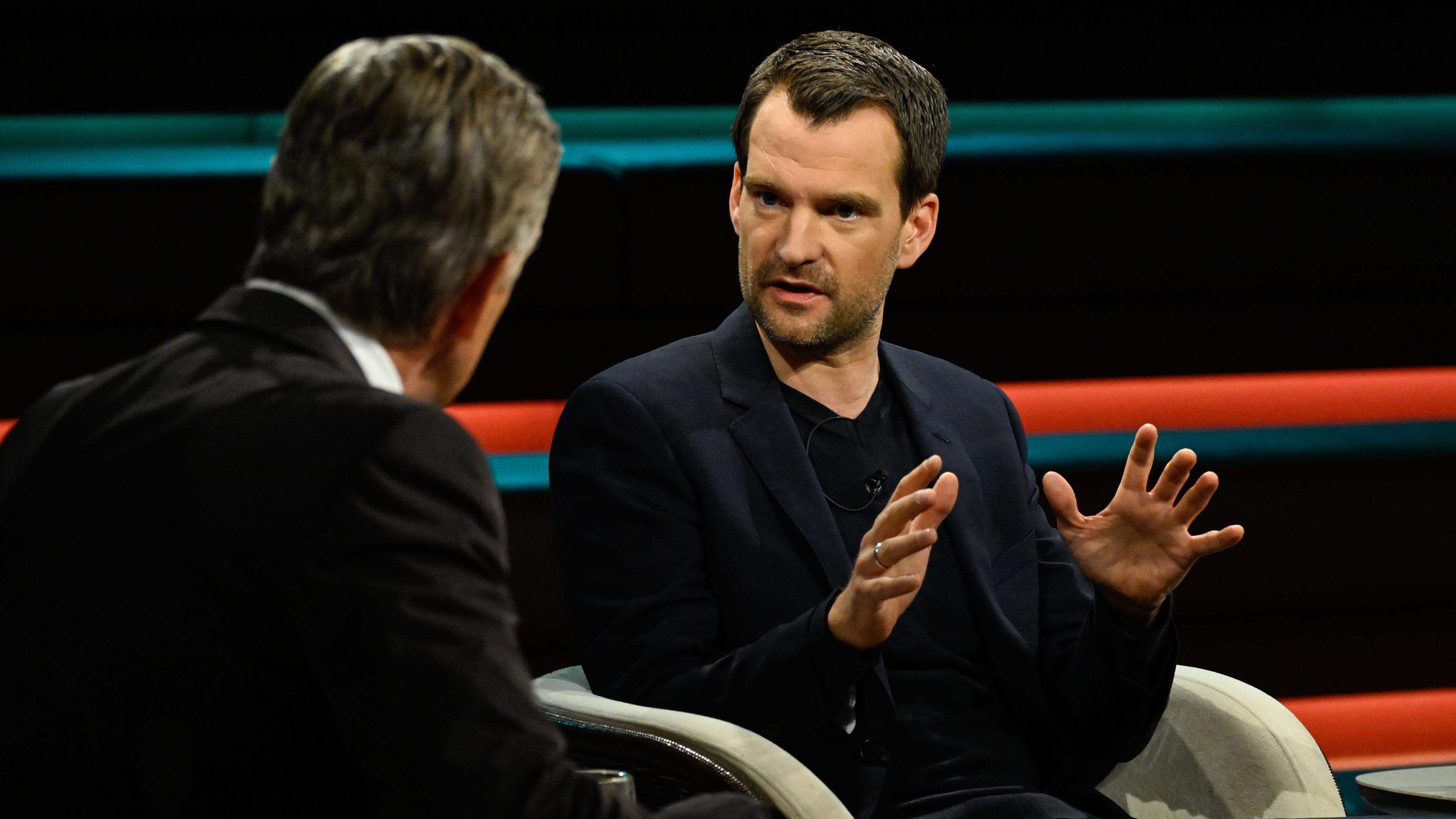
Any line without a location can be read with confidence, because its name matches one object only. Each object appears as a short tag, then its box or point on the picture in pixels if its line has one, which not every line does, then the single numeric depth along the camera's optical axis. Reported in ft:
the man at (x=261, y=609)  18.59
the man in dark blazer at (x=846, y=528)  20.95
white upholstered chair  20.54
